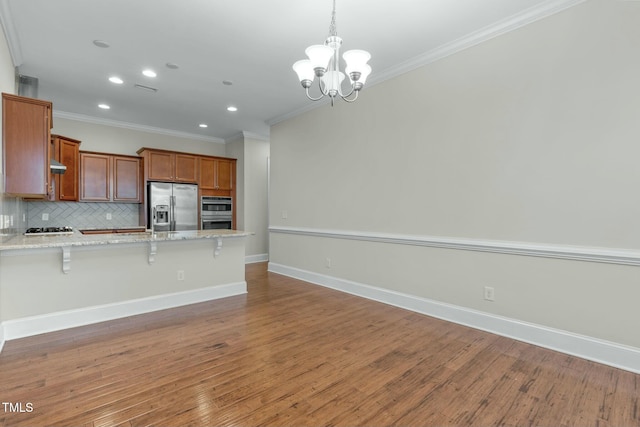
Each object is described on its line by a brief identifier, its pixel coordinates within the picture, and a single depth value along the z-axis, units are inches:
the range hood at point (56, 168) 160.7
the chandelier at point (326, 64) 85.5
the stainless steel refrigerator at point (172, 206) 229.5
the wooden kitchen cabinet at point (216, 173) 255.8
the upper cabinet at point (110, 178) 215.0
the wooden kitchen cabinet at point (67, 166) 191.8
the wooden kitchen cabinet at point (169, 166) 229.3
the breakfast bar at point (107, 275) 112.5
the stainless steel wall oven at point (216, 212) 255.3
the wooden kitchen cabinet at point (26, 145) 118.3
